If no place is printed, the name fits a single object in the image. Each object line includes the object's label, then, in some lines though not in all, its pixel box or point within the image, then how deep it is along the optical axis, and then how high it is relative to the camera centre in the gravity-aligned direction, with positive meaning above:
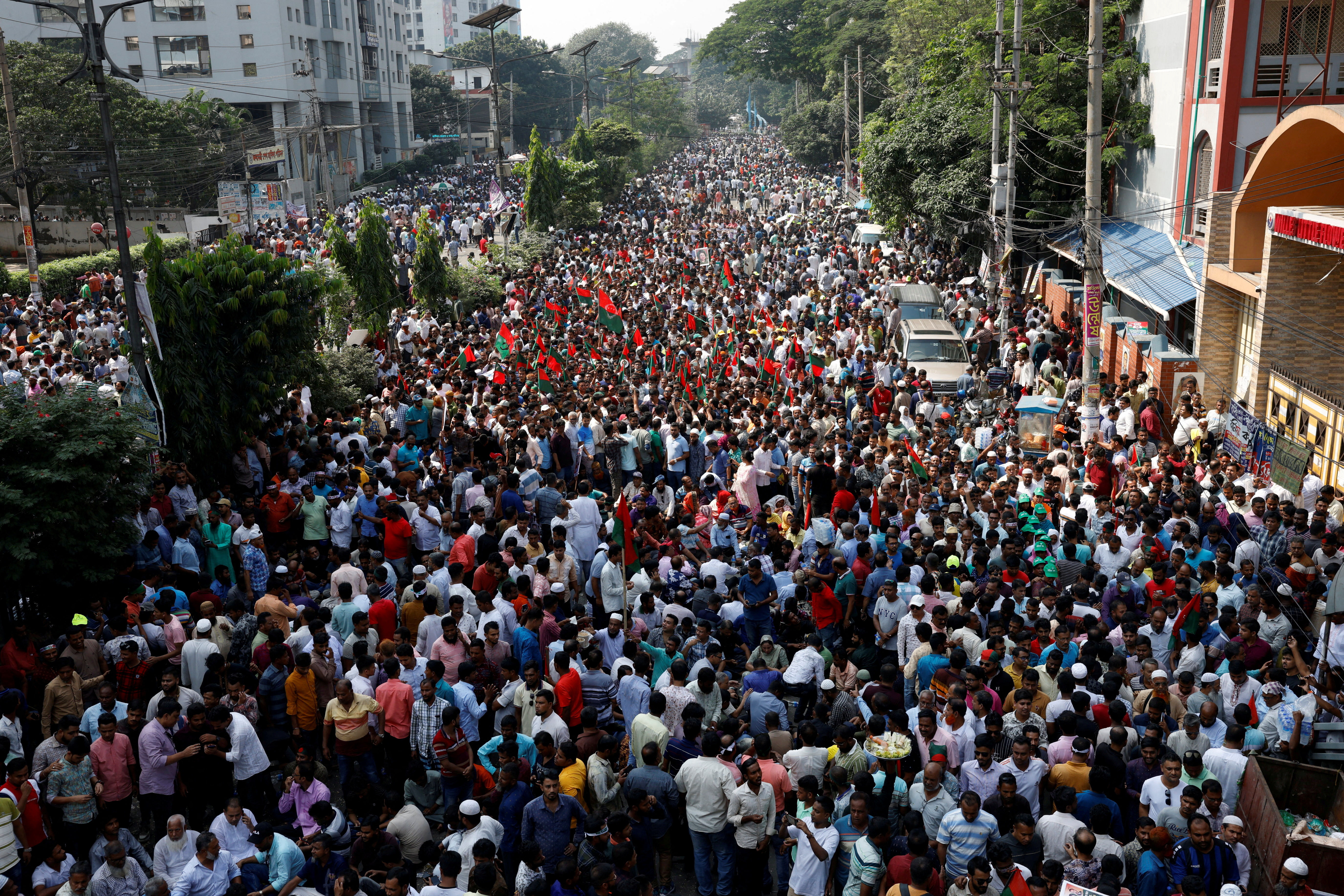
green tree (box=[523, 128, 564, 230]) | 39.62 -1.07
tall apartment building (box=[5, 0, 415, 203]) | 56.97 +5.14
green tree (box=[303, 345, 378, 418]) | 16.84 -3.25
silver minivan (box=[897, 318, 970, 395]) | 20.05 -3.37
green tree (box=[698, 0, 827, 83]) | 66.12 +6.40
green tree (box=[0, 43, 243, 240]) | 38.38 +0.90
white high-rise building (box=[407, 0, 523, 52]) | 145.12 +16.70
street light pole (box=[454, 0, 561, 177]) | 36.00 +4.91
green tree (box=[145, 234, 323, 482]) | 13.34 -2.08
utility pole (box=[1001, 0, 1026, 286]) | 21.64 +0.46
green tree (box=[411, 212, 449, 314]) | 25.61 -2.38
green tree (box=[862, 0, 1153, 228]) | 24.75 +0.50
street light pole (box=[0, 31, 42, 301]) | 26.23 -0.28
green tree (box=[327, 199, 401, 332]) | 23.62 -2.05
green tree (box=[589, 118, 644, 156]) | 54.91 +0.78
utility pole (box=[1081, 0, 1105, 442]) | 15.20 -1.23
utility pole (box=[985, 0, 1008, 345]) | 22.58 +0.20
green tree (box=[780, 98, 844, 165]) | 60.62 +0.89
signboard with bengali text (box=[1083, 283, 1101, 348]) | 15.56 -2.19
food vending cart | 15.18 -3.59
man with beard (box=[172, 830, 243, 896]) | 6.52 -3.84
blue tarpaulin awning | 19.12 -2.08
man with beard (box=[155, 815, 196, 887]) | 6.68 -3.82
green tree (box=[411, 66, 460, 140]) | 81.69 +3.81
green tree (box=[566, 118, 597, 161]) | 50.00 +0.41
